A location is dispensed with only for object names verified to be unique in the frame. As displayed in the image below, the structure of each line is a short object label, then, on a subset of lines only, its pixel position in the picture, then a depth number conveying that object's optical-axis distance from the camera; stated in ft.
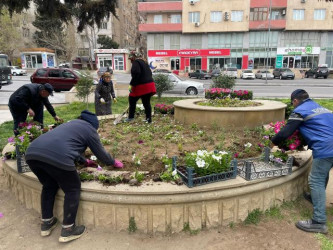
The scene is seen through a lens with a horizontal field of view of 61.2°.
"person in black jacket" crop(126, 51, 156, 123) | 18.31
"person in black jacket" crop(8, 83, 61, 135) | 15.49
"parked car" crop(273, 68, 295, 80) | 108.99
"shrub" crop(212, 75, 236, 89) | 40.24
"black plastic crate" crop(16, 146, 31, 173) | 11.76
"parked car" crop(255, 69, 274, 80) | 112.57
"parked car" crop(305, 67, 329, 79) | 110.11
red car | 56.95
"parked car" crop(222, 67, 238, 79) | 121.80
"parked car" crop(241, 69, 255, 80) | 111.34
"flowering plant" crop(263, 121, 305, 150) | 11.33
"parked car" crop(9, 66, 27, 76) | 119.75
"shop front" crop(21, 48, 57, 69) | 144.94
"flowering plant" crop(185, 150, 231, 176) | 10.08
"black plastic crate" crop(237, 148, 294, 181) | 10.67
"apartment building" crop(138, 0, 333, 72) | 130.31
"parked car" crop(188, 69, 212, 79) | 110.22
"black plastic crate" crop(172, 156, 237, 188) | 9.92
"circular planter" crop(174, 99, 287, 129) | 19.39
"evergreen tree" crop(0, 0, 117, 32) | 23.15
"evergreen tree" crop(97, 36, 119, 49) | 170.30
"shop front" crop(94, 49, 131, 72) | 152.05
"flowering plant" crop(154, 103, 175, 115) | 24.57
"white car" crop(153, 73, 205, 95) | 52.80
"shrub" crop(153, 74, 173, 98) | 40.51
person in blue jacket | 10.16
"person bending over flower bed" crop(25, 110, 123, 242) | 9.00
